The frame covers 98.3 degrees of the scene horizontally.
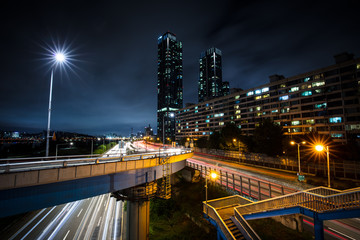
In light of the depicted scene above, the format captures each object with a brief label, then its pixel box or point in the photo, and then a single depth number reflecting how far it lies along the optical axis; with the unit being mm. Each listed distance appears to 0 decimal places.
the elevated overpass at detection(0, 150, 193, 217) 10359
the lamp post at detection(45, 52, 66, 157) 15324
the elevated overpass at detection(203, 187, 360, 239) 10547
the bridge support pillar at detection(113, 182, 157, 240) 18230
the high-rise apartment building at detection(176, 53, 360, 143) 48750
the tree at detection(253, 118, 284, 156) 38188
